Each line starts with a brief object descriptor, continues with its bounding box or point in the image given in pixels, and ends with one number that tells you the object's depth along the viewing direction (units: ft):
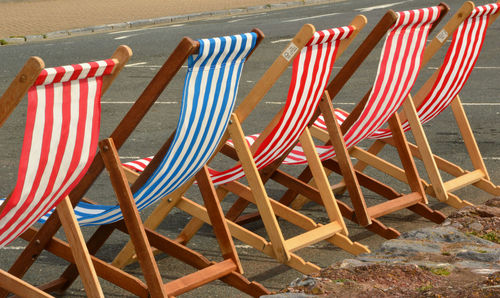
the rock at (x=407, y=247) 28.91
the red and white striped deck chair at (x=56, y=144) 23.29
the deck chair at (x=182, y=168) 27.12
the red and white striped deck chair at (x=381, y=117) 35.37
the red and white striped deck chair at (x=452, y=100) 39.45
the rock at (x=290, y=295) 24.44
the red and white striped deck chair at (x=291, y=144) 31.99
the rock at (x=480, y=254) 27.53
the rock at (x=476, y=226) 31.35
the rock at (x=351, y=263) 27.27
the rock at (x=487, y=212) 32.78
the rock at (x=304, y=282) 25.13
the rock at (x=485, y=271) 25.76
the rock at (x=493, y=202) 34.83
